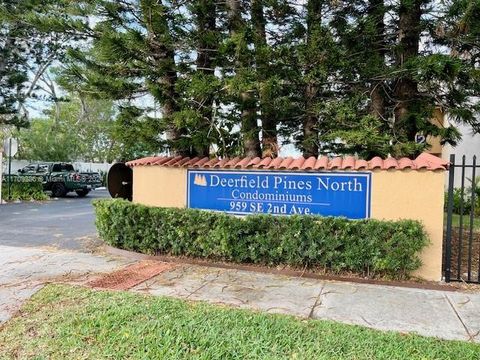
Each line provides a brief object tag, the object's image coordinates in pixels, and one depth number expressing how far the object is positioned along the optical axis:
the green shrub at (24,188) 16.95
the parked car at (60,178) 19.88
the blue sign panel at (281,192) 5.94
